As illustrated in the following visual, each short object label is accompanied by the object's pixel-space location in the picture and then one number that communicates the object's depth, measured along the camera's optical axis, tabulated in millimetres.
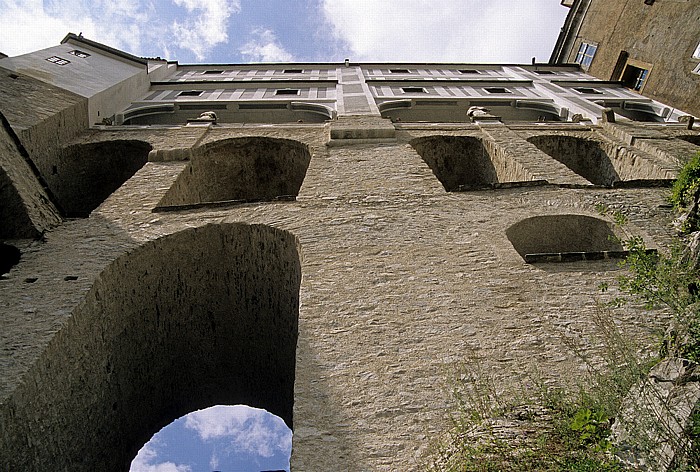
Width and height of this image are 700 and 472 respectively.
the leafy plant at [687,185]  6633
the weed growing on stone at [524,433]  3348
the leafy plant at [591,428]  3307
